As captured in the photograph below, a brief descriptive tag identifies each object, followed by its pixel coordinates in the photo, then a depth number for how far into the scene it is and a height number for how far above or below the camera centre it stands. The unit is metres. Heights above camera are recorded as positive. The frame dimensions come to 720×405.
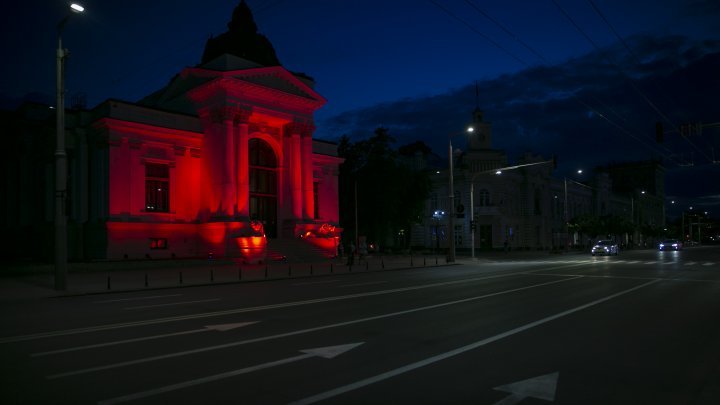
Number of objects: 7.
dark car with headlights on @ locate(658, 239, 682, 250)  69.56 -3.34
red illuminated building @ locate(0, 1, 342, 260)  37.25 +4.58
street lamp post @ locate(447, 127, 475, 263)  39.59 -1.14
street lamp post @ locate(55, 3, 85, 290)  19.41 +1.92
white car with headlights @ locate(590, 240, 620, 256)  51.56 -2.71
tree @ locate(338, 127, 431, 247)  53.09 +3.56
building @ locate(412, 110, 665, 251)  70.44 +2.58
